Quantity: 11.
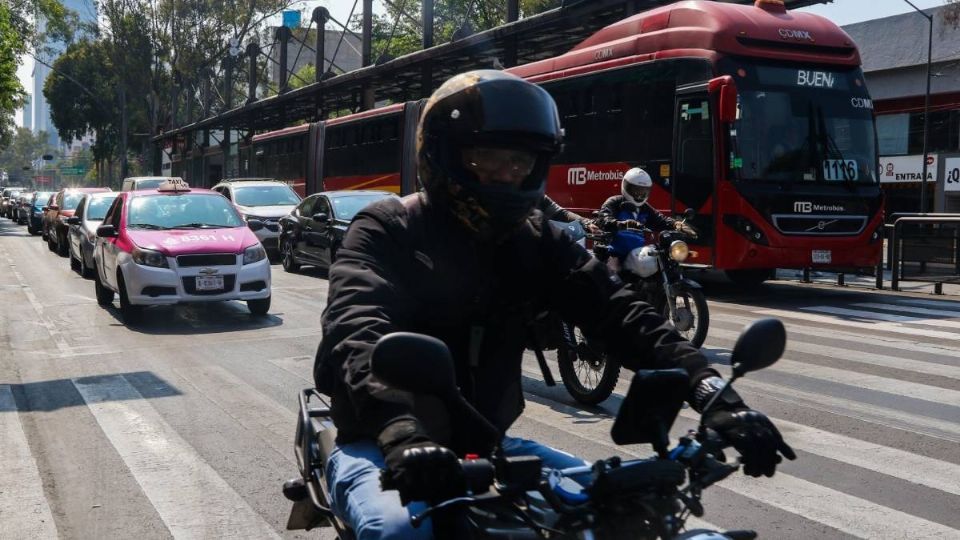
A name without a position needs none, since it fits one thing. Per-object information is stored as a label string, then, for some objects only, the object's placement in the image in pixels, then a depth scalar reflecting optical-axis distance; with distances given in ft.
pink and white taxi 37.78
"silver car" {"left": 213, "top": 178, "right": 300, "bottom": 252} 69.05
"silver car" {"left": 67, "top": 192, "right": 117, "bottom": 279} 54.80
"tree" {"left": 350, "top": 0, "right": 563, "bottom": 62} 158.30
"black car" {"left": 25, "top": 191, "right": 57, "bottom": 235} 121.19
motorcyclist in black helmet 8.24
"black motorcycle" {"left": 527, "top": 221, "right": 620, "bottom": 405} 22.76
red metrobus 44.45
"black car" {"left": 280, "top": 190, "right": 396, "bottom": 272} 54.75
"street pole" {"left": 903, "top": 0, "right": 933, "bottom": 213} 90.63
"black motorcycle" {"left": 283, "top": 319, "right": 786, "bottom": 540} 6.56
